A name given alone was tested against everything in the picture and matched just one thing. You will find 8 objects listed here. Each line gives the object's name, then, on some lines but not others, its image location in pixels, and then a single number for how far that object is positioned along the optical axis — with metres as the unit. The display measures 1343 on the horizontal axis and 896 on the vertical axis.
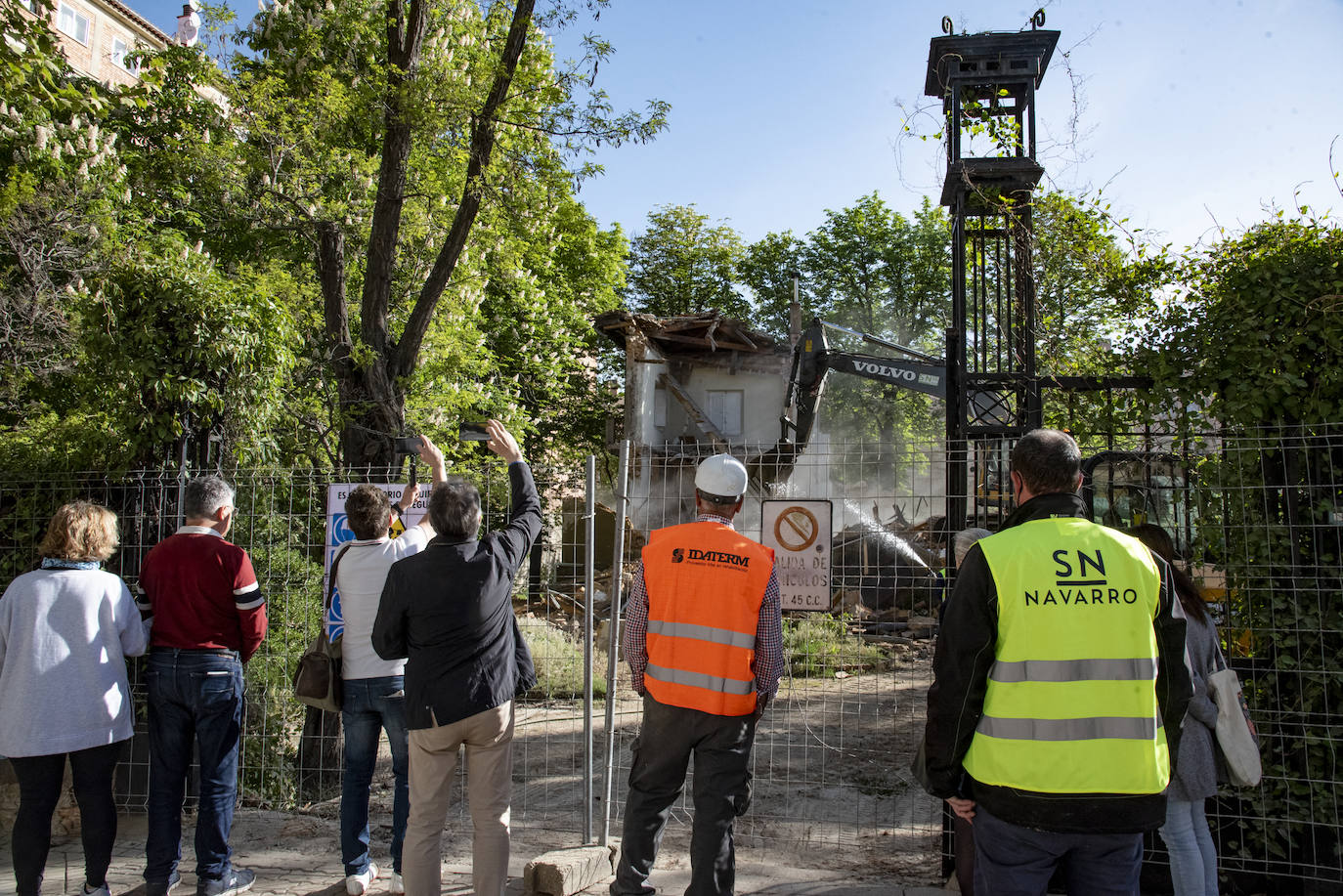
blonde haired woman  3.84
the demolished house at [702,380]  24.44
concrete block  4.24
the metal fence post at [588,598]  4.59
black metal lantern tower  5.88
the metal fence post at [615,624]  4.62
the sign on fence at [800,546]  4.97
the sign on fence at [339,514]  5.34
